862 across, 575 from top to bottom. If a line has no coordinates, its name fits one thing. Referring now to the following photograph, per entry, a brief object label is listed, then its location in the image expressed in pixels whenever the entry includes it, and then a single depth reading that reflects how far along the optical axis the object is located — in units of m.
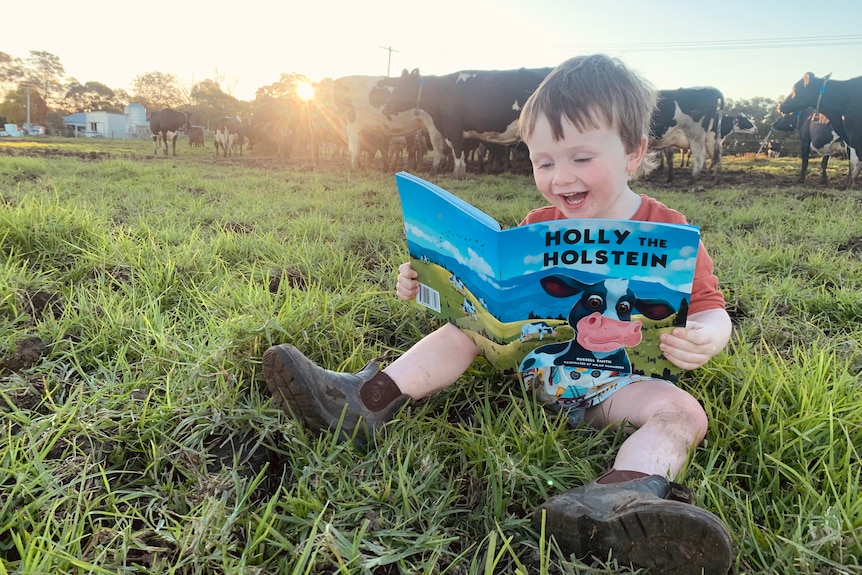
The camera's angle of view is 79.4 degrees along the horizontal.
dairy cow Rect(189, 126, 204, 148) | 20.61
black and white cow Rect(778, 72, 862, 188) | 8.47
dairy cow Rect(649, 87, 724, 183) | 9.68
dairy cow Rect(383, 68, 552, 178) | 9.91
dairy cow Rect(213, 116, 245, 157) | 17.30
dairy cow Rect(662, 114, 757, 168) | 11.90
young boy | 1.07
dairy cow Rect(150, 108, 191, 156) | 14.65
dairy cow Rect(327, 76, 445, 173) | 10.93
